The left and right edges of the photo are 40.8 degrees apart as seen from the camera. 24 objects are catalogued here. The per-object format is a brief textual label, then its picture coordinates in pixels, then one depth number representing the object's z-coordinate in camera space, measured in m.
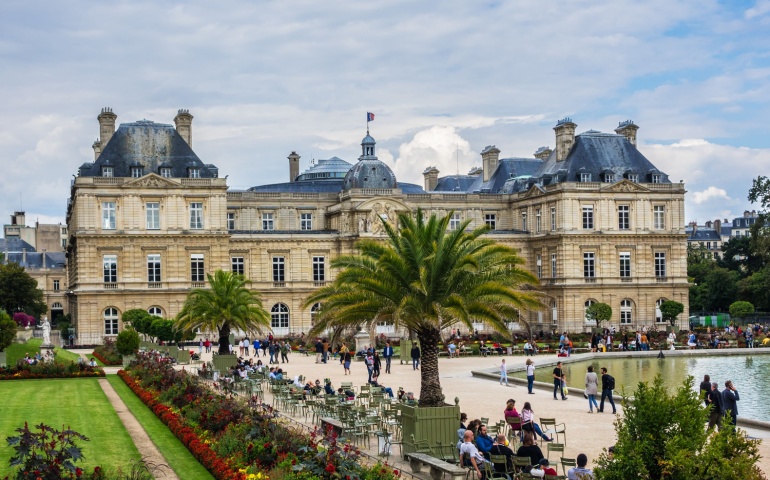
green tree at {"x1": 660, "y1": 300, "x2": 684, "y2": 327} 75.31
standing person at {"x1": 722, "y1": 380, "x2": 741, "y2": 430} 27.14
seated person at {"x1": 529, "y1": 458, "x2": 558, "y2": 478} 19.52
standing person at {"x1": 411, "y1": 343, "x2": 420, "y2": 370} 49.41
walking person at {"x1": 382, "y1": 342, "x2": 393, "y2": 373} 47.91
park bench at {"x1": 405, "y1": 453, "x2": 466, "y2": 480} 20.86
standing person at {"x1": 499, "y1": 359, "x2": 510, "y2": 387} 41.47
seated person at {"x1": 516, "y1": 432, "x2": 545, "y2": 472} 21.00
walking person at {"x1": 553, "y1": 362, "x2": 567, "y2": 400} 36.19
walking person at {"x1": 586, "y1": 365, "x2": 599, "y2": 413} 32.75
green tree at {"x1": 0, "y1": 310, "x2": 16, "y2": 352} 48.88
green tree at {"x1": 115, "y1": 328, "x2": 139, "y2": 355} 52.00
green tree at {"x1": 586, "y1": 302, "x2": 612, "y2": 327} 73.44
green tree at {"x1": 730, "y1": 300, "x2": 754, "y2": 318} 84.00
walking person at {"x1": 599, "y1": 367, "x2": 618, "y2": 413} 32.50
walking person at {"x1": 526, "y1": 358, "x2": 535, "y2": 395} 38.06
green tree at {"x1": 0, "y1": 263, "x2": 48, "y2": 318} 91.50
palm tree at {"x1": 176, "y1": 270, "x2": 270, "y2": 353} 51.34
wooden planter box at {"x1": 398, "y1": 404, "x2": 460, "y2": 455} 24.50
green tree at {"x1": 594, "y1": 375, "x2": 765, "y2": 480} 15.15
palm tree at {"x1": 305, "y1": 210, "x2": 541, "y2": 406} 28.38
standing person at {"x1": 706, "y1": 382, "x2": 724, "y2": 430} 27.48
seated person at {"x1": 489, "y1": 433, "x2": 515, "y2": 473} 21.22
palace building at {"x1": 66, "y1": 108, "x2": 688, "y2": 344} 69.75
